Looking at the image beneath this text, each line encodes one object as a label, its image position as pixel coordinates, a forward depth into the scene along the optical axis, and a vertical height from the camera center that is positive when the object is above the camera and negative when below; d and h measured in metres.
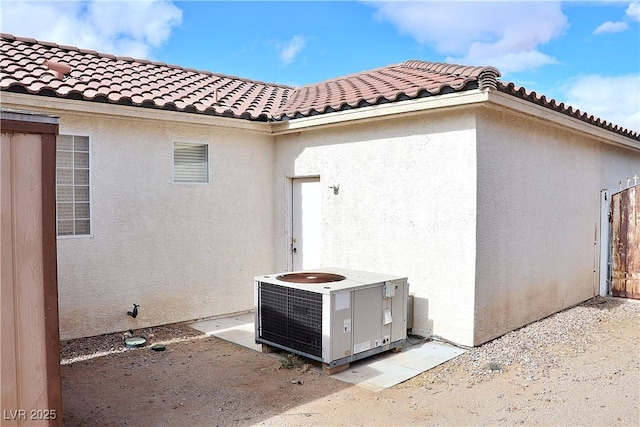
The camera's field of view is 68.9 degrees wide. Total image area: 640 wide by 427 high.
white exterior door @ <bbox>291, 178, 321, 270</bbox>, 9.25 -0.46
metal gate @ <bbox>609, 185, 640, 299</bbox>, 10.62 -0.96
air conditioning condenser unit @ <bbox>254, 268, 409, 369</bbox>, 5.98 -1.53
